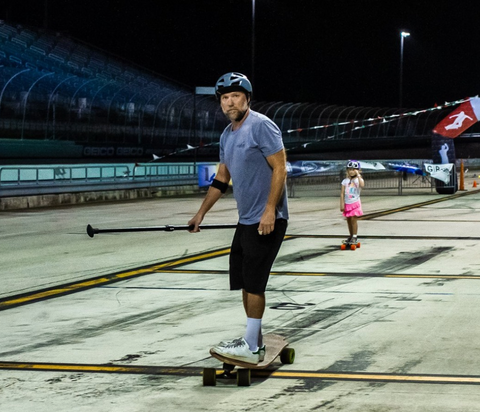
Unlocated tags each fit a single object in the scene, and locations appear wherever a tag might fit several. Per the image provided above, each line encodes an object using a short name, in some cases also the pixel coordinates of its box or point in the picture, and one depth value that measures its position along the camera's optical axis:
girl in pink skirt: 15.38
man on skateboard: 6.39
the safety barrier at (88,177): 30.12
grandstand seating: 39.66
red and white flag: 32.53
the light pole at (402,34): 67.25
